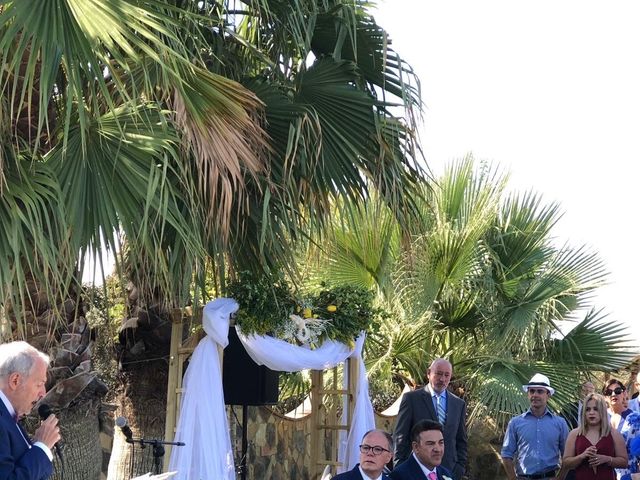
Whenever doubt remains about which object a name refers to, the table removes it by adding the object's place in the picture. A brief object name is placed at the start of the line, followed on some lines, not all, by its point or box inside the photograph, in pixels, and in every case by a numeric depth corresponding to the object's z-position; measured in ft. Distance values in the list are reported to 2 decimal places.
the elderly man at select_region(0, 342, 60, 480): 12.39
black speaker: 28.78
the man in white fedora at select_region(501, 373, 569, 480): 28.07
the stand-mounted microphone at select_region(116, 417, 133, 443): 18.58
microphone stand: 20.94
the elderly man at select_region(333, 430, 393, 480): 19.38
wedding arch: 26.00
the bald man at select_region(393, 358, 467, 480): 26.50
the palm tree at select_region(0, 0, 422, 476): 19.03
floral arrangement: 27.17
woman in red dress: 26.37
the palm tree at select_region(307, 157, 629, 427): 38.47
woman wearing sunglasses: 26.94
